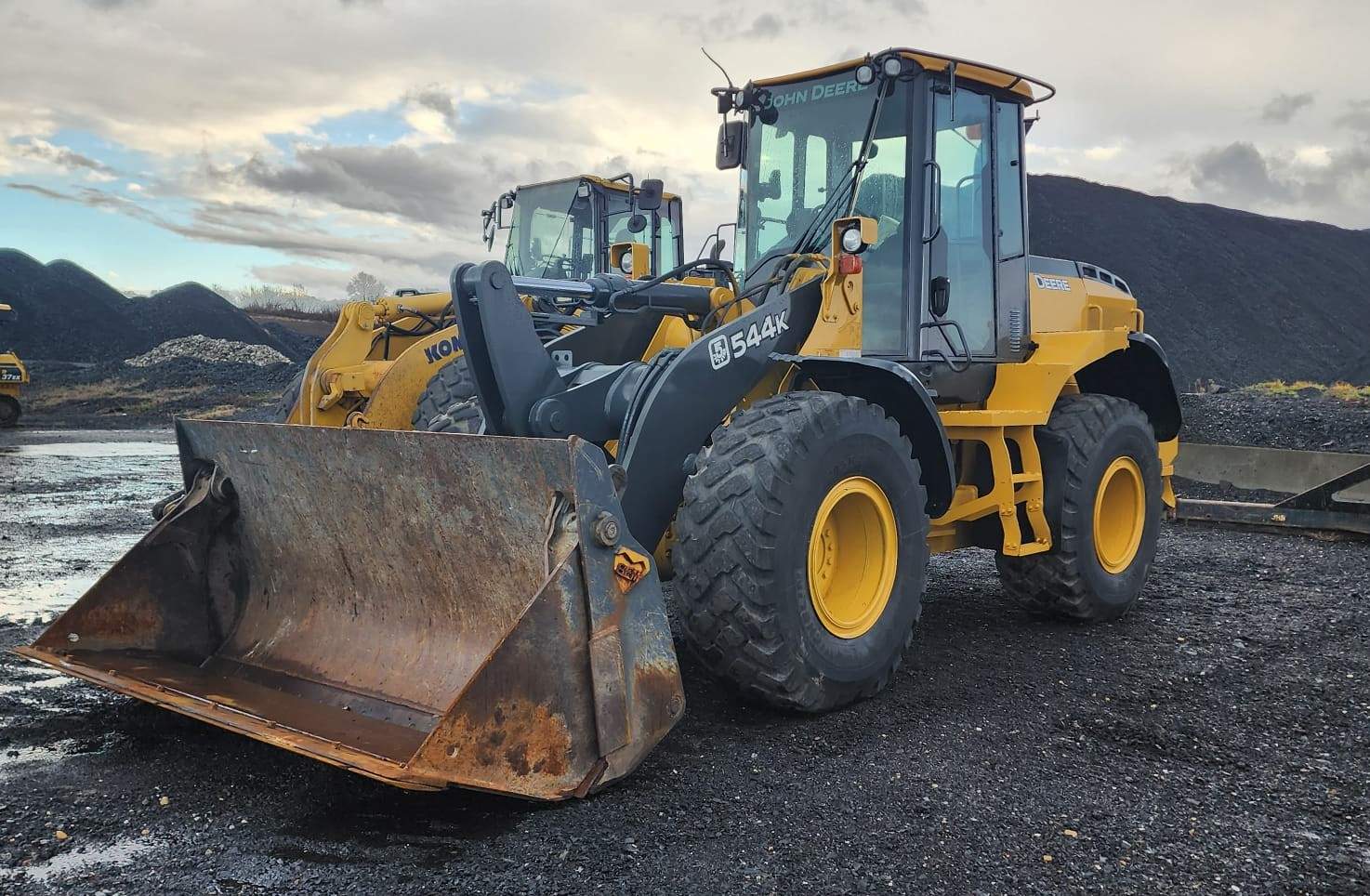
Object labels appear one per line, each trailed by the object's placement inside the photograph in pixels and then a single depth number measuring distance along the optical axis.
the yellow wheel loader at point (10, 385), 19.08
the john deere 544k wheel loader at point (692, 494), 3.33
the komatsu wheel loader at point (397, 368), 7.10
